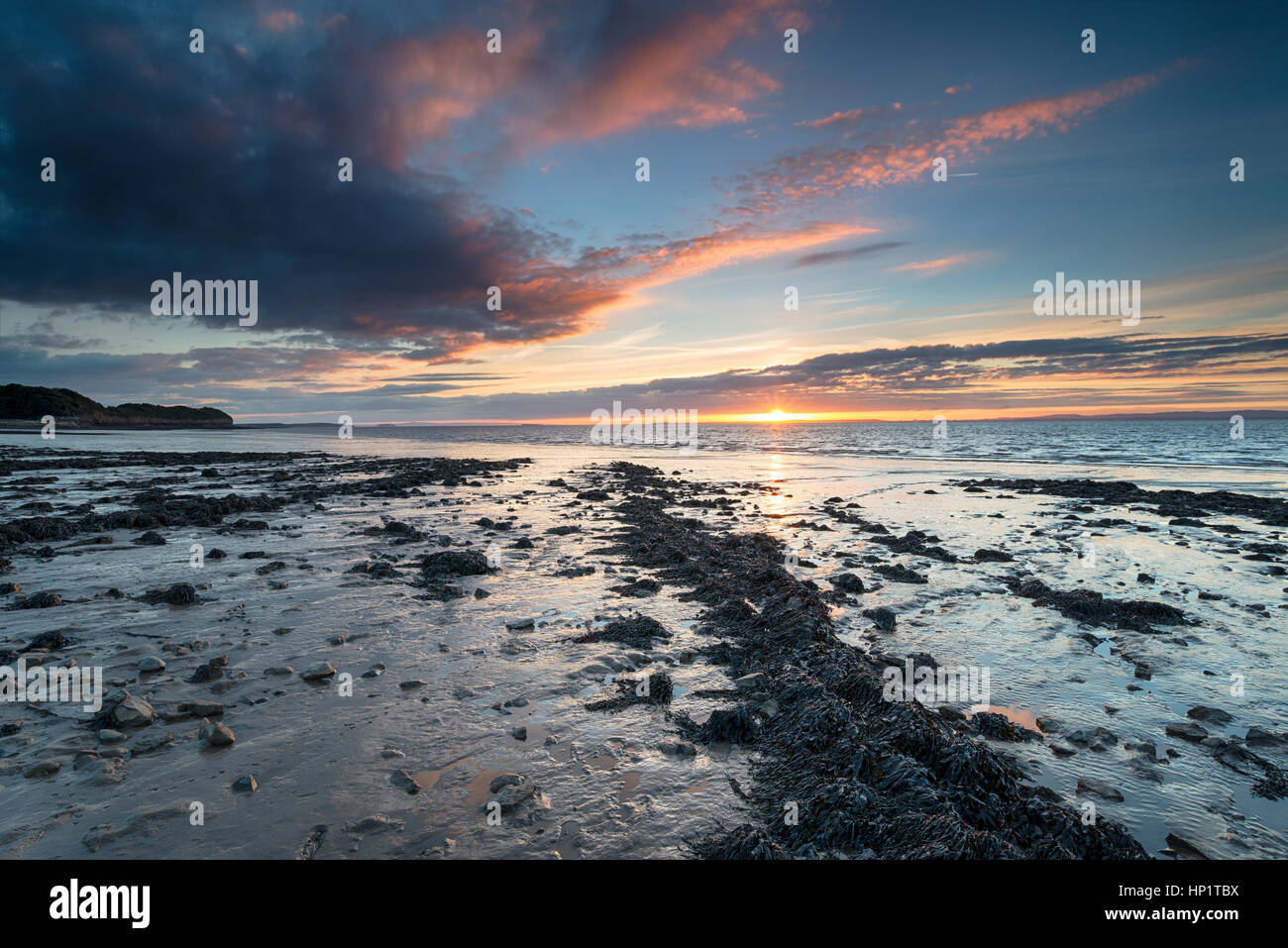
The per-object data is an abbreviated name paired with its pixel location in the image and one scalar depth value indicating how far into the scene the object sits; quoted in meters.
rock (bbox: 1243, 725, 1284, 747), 5.95
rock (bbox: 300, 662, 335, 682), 7.02
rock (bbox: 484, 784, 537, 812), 4.64
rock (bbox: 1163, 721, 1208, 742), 6.07
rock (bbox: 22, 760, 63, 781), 4.86
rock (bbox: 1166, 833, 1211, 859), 4.31
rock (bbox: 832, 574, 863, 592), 11.88
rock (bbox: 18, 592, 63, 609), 9.42
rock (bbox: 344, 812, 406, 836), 4.27
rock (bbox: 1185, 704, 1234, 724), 6.48
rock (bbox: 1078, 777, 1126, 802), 5.02
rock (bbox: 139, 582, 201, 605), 9.81
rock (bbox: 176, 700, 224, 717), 6.02
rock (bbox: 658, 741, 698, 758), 5.57
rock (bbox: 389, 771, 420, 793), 4.86
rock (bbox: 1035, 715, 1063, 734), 6.24
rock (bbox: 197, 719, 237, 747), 5.42
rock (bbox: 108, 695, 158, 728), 5.71
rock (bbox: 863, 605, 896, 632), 9.66
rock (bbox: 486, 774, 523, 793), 4.85
